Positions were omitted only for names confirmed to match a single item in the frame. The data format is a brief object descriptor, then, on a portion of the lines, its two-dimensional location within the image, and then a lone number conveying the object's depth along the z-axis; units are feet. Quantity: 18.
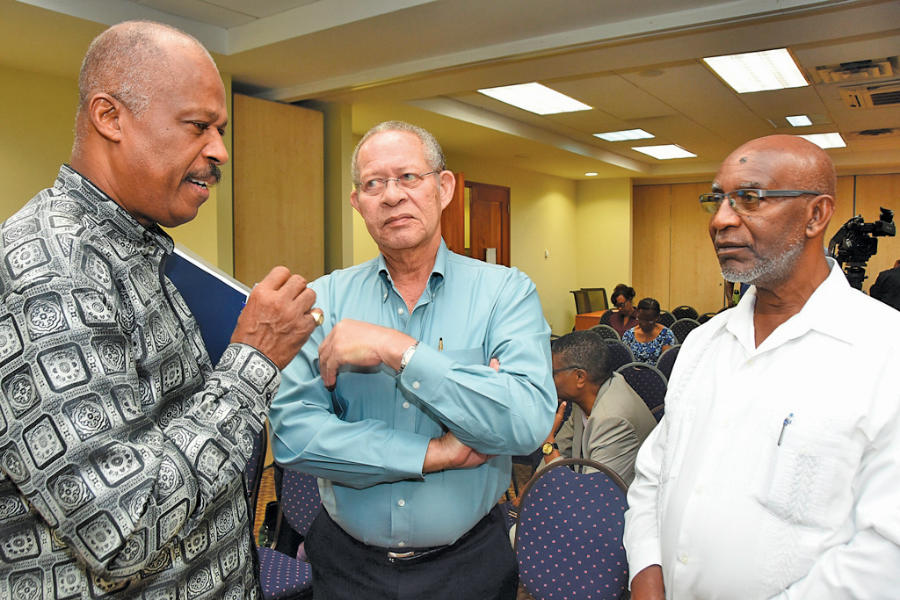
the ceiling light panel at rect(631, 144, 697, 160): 36.86
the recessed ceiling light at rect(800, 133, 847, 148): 32.56
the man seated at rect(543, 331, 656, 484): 9.75
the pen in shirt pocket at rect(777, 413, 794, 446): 4.36
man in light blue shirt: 4.26
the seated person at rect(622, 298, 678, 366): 18.72
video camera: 10.55
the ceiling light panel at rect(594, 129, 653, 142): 31.83
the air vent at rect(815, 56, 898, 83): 19.72
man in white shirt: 4.09
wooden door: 34.83
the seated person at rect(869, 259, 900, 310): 11.30
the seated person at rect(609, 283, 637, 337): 25.81
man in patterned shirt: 2.57
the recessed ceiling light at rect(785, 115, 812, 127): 28.04
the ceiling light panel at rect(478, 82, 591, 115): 23.54
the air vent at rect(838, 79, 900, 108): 22.40
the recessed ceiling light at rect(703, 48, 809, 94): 19.39
